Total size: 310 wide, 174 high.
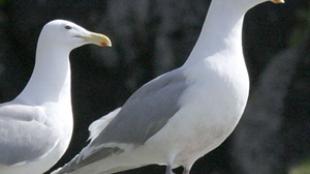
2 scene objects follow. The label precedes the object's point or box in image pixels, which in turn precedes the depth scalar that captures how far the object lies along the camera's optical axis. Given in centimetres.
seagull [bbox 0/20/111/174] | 1575
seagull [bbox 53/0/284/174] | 1488
